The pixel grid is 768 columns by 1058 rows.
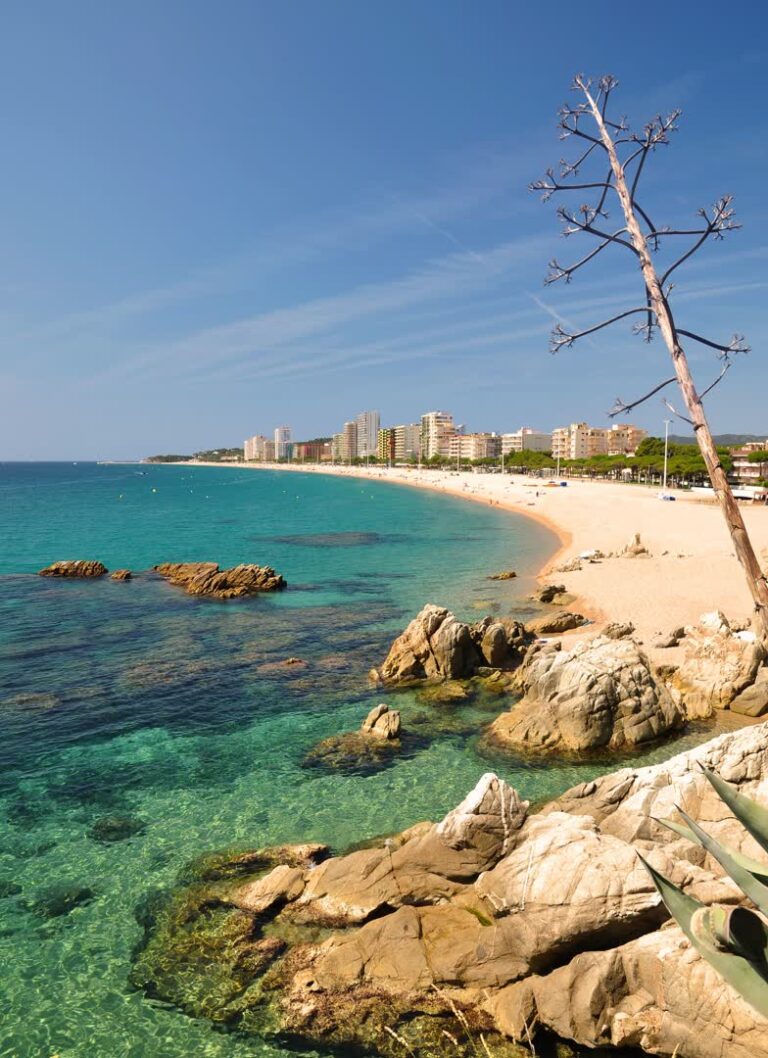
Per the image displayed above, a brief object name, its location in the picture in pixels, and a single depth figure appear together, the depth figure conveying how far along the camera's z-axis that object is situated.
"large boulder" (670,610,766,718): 18.75
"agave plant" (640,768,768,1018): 3.55
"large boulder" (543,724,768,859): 9.82
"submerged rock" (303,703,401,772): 16.20
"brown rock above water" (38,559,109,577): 45.44
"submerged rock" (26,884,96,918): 10.98
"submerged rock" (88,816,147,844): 13.19
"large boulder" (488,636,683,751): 16.88
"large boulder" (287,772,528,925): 10.12
